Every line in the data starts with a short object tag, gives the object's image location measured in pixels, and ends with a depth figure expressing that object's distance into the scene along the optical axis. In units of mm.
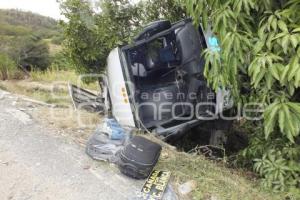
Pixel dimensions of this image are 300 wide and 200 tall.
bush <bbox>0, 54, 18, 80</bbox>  5454
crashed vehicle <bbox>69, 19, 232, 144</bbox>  3249
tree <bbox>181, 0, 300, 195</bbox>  1781
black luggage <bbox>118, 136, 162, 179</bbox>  2355
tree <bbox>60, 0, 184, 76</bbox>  3728
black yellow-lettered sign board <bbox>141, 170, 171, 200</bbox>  2243
